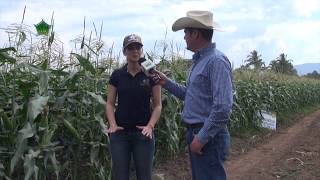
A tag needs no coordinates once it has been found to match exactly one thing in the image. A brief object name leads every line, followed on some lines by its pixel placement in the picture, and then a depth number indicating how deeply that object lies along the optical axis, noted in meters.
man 3.31
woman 4.29
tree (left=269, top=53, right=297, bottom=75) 21.22
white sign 12.63
